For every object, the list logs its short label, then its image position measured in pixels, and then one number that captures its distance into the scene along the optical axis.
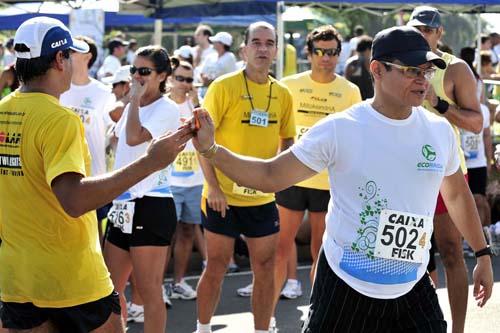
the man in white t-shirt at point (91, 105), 7.60
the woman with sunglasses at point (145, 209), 6.17
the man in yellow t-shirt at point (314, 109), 7.67
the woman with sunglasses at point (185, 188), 8.71
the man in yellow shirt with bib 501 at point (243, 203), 6.78
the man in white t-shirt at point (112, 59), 16.55
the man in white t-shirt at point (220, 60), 13.34
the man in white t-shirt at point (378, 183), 4.25
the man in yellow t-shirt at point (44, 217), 4.09
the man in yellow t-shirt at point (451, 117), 6.27
